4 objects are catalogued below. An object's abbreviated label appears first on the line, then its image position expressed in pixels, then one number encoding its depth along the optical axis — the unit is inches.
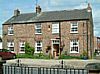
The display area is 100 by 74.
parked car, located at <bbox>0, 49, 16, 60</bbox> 676.5
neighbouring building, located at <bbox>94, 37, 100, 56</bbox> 1279.9
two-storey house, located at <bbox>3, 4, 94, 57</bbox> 707.6
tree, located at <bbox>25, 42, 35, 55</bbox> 749.5
